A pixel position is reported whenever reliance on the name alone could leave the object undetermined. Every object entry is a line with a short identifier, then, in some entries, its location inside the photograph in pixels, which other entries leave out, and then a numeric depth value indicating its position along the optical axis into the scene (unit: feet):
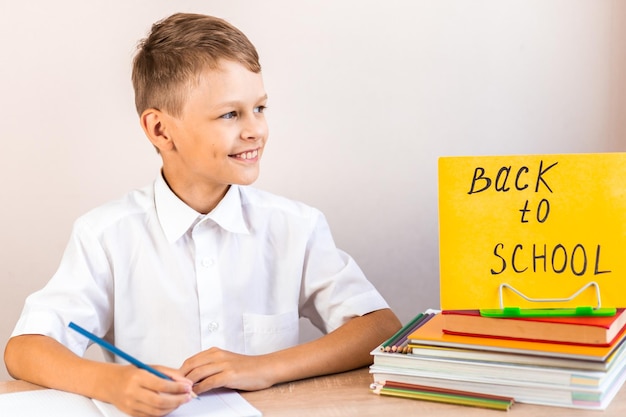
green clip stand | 3.31
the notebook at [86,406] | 3.36
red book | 3.23
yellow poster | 3.34
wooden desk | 3.25
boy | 4.17
